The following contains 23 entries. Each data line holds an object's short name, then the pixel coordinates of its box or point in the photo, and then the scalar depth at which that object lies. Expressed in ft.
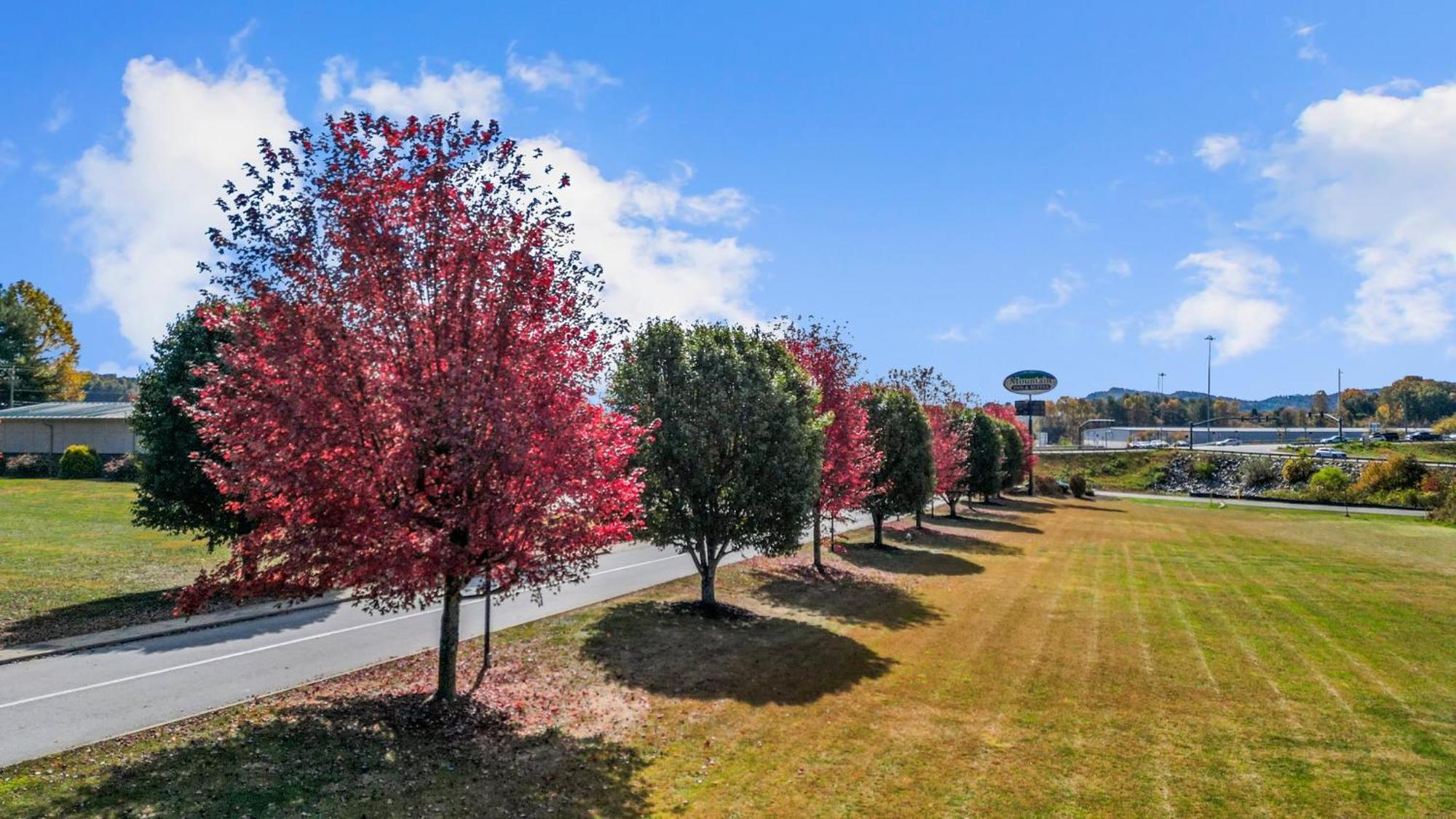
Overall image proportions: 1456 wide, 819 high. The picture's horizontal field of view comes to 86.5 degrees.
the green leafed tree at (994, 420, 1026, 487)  222.48
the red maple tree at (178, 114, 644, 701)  35.04
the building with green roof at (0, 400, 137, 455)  186.70
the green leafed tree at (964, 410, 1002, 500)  190.29
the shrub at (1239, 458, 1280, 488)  292.40
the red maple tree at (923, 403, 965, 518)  156.87
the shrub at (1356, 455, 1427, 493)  234.79
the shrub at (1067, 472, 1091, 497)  273.75
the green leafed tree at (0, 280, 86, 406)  226.99
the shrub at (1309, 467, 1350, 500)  247.50
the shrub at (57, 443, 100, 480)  178.40
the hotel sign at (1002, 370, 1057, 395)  309.42
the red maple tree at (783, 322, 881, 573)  92.07
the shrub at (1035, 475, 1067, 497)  283.38
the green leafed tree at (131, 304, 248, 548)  70.69
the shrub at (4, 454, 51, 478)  185.47
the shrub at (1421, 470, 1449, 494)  215.90
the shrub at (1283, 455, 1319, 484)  281.33
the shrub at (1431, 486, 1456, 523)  181.16
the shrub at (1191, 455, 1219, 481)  312.91
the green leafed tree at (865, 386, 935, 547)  122.62
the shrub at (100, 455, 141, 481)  169.37
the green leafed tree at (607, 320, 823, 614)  68.59
